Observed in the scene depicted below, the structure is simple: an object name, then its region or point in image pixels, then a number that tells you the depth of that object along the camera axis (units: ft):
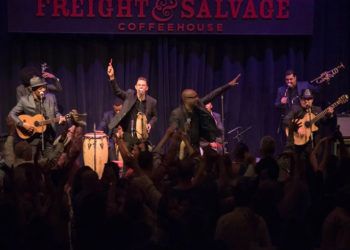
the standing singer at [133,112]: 35.17
